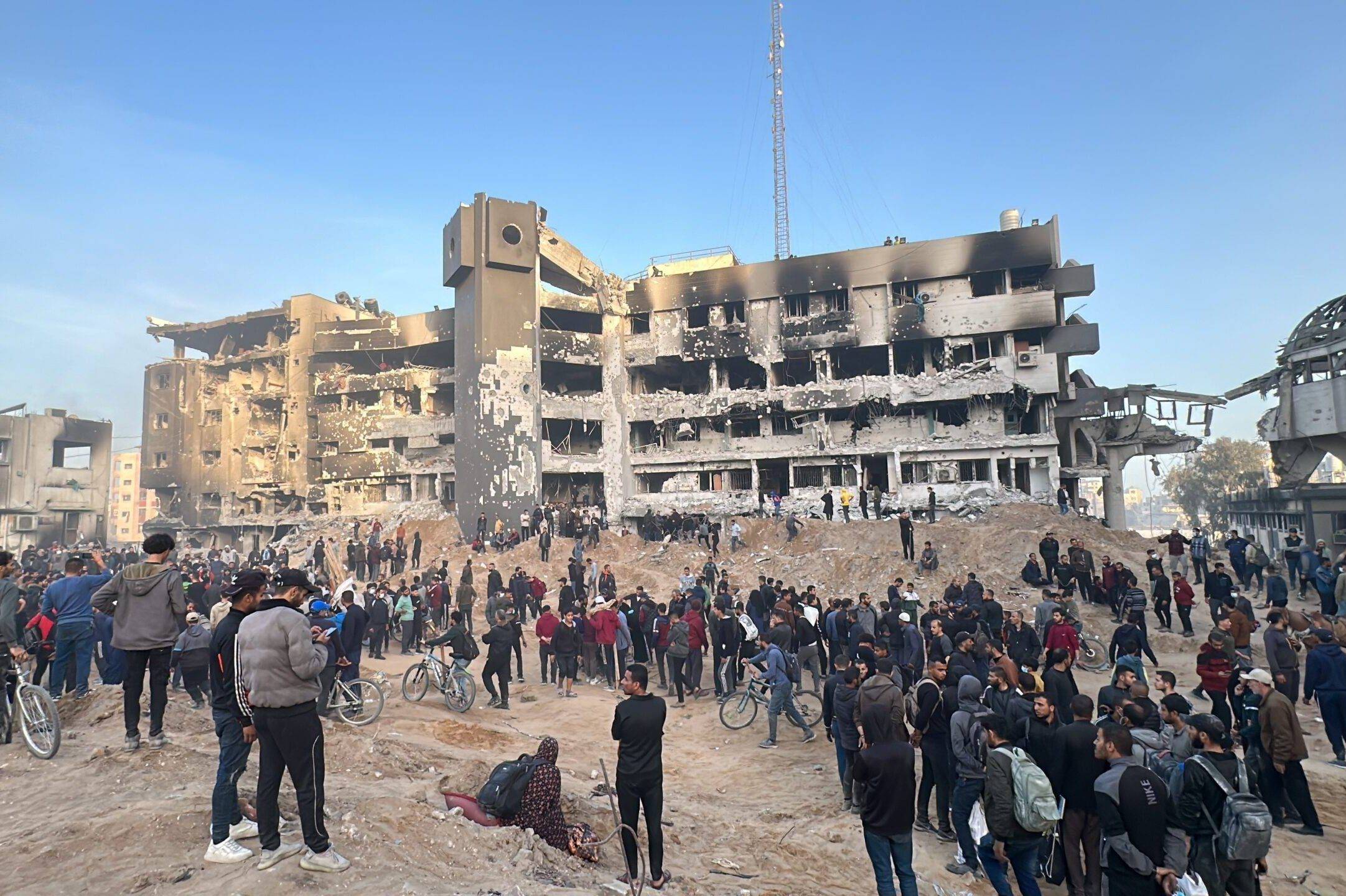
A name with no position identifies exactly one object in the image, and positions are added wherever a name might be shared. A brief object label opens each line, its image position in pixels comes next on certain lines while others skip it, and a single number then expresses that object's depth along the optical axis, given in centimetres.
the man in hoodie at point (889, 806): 580
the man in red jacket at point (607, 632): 1510
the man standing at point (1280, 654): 970
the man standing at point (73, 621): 980
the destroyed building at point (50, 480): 5400
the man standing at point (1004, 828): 588
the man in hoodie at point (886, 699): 675
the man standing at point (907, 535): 2523
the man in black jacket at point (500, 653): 1305
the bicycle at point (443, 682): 1277
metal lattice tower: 5072
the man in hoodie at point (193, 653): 996
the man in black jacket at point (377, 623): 1745
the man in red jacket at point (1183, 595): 1577
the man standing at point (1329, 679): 885
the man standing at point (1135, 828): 531
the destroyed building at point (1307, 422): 2777
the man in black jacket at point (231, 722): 516
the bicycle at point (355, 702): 1045
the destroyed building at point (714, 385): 3694
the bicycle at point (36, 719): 749
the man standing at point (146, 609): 671
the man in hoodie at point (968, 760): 684
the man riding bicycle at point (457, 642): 1277
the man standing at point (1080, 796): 606
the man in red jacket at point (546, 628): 1517
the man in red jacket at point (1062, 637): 1096
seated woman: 672
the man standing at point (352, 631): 1073
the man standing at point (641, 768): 621
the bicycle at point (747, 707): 1257
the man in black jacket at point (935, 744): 766
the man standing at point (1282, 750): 755
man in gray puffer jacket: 477
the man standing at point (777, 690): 1158
